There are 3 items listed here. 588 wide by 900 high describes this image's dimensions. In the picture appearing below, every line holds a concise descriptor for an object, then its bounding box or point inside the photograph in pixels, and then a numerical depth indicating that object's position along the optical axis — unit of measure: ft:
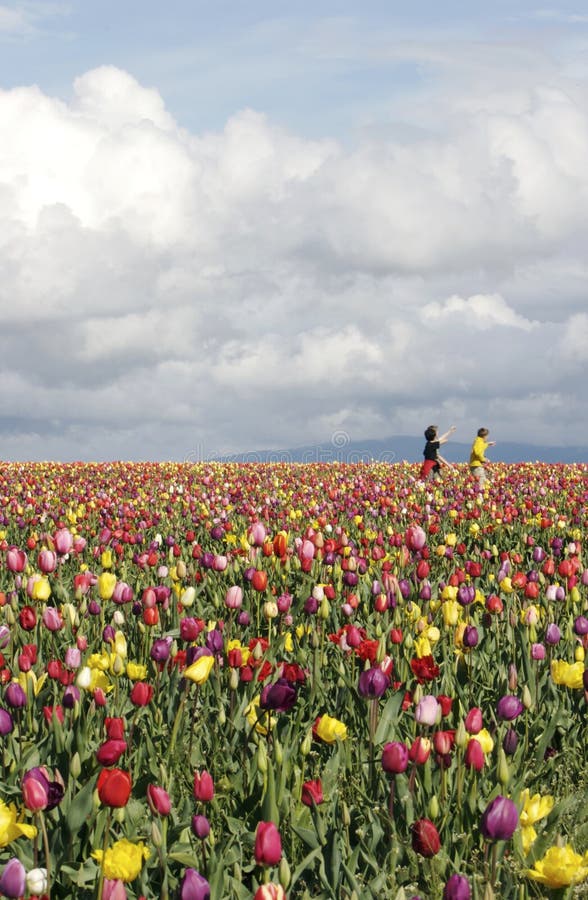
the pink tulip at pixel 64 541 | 24.99
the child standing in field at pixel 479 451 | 70.38
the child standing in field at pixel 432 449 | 70.94
